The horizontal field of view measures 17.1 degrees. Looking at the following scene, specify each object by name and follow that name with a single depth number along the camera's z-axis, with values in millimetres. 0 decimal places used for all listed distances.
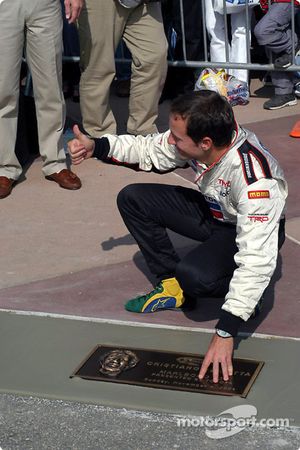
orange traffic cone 7273
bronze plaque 4012
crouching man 4090
